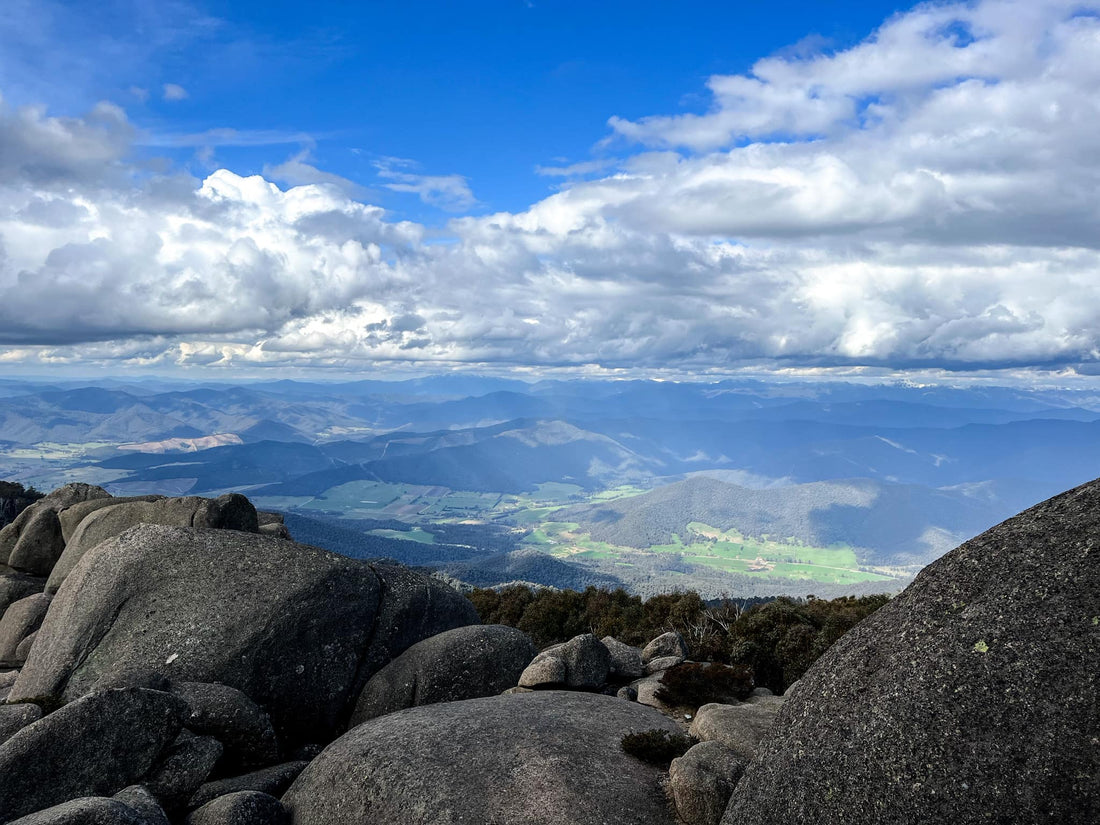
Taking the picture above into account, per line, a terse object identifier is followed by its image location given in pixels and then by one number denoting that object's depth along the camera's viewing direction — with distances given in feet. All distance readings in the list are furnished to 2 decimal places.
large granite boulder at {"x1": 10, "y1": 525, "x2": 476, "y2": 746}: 61.77
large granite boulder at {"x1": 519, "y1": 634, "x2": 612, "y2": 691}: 64.39
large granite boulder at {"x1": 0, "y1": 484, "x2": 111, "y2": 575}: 108.27
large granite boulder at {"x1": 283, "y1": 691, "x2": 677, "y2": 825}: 40.01
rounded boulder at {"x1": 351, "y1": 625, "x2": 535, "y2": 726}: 63.16
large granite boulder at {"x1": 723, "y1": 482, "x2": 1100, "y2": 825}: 27.09
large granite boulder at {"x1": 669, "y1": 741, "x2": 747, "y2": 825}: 38.01
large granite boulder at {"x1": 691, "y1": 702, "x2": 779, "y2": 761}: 45.16
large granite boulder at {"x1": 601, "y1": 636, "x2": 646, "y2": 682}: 73.82
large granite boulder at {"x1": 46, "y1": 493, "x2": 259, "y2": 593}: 91.71
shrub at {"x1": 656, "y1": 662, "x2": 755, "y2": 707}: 62.64
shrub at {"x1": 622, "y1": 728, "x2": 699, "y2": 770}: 46.01
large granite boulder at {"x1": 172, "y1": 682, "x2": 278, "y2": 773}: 49.11
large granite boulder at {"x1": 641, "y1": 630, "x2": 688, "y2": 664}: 84.55
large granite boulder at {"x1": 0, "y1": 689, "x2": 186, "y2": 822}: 40.60
